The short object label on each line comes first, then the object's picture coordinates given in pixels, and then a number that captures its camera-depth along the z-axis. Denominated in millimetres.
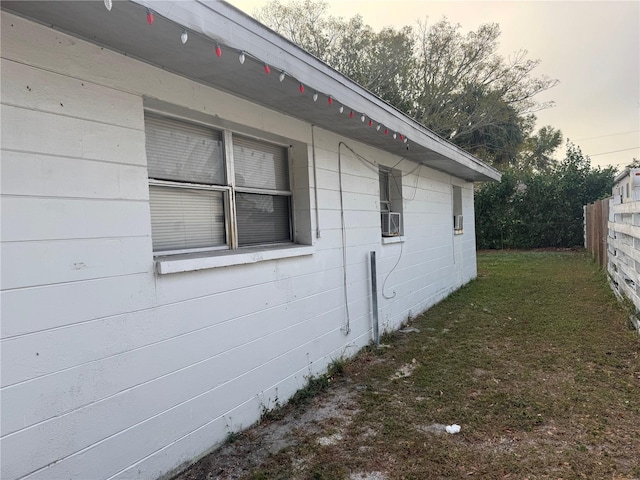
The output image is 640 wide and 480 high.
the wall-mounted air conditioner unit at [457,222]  9664
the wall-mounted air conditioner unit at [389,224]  6279
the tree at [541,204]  17047
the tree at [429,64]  18641
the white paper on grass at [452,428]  3146
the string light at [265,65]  1898
